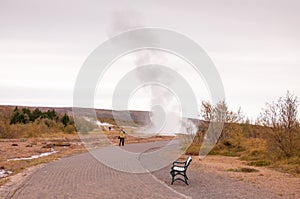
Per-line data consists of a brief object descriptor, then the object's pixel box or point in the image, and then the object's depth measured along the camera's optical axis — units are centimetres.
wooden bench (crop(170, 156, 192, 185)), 1466
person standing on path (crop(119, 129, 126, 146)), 4190
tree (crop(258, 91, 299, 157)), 2348
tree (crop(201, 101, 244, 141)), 3353
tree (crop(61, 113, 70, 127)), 9050
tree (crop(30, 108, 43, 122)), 8997
